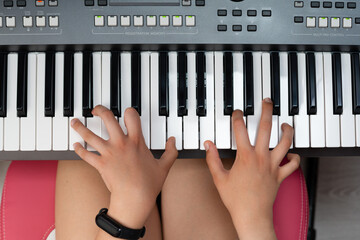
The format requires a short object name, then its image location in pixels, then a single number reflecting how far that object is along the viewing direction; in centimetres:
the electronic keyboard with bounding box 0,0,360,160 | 99
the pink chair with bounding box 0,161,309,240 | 117
